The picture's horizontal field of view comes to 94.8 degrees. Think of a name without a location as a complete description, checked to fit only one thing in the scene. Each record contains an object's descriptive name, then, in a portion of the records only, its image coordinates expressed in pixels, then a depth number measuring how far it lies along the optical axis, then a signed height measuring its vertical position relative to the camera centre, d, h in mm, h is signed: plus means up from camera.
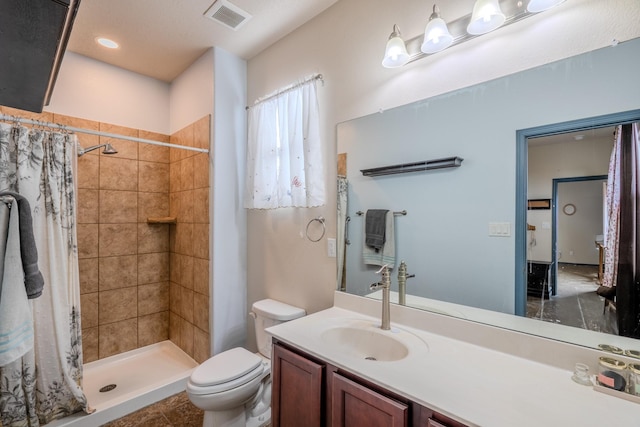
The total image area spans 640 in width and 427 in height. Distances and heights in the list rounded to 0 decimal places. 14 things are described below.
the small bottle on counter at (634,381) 867 -504
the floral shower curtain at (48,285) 1682 -458
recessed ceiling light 2281 +1336
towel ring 1954 -84
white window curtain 1880 +413
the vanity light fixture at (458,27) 1164 +795
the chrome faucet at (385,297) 1428 -420
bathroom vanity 834 -562
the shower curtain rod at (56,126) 1631 +521
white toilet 1619 -984
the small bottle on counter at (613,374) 889 -505
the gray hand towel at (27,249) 1284 -163
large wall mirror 1067 +149
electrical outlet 1880 -233
